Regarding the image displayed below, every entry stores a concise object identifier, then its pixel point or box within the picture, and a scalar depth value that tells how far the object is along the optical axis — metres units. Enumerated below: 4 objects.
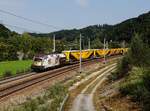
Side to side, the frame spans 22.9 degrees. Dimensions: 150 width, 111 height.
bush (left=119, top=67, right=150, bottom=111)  22.58
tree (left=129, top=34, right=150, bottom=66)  41.91
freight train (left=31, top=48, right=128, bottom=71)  60.22
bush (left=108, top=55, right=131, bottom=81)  45.61
